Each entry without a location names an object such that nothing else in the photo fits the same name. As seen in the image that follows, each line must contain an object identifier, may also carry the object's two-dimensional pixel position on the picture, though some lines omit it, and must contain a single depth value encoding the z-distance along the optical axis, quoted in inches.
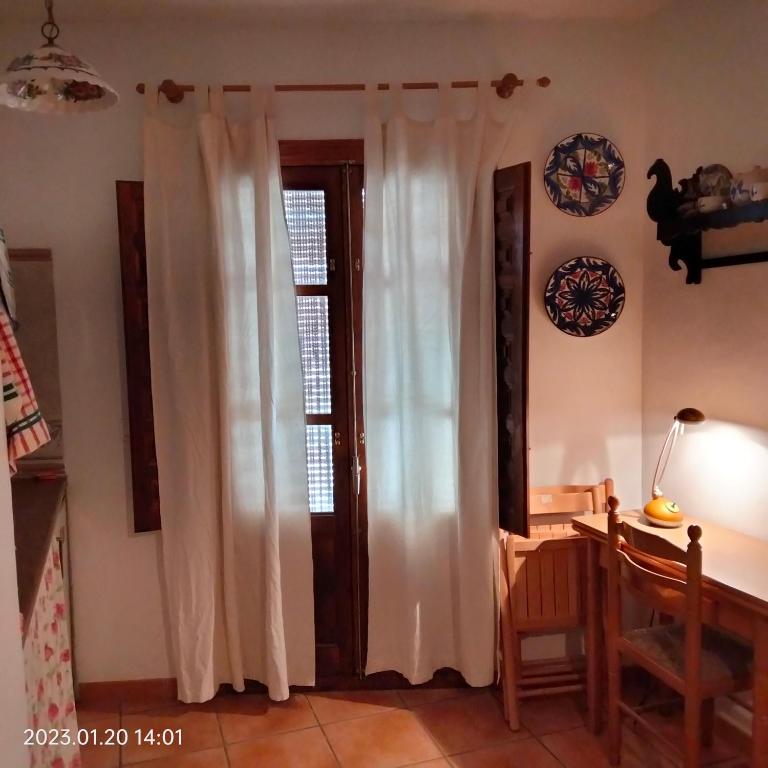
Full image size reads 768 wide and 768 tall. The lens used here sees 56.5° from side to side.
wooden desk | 73.5
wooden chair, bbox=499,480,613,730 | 102.8
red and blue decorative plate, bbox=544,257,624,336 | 106.8
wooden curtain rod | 97.9
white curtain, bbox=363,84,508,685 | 99.8
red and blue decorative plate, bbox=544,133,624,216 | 106.0
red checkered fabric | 54.7
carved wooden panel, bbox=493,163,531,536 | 94.5
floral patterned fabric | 66.8
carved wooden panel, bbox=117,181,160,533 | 98.3
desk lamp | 93.0
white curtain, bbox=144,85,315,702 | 97.5
